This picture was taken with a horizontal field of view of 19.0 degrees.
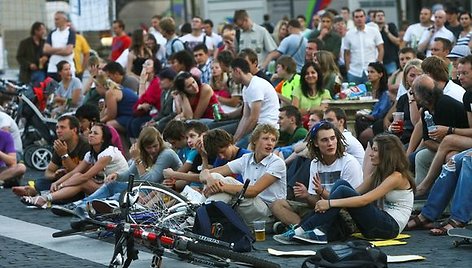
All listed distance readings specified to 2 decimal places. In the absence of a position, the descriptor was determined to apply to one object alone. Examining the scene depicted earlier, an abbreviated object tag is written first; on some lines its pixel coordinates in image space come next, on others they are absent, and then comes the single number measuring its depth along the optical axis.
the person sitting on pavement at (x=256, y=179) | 12.70
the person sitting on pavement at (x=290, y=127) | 15.24
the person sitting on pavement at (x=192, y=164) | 14.11
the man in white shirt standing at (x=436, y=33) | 20.45
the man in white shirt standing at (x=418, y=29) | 22.05
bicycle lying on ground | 10.36
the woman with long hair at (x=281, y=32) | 23.83
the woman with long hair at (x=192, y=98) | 17.20
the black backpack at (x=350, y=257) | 9.98
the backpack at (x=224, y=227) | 11.60
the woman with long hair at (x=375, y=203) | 11.88
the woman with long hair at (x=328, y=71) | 17.37
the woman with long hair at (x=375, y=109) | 15.70
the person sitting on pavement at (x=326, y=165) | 12.54
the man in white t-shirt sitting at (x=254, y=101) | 15.93
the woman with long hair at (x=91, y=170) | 15.27
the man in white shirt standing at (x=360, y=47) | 21.25
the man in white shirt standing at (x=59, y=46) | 23.75
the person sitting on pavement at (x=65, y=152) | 16.06
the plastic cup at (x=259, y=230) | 12.54
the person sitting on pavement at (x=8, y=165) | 17.66
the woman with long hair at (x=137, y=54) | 21.84
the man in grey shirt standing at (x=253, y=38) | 21.91
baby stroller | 19.59
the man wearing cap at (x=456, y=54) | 15.70
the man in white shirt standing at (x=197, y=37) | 23.55
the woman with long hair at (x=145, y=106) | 18.78
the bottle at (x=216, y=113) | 17.00
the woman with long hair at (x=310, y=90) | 16.78
